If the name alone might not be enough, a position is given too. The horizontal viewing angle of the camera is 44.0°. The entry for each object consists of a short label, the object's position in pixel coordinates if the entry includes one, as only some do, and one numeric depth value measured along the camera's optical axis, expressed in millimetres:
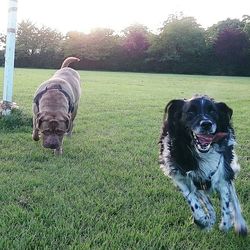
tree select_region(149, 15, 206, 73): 47656
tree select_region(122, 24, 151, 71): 48219
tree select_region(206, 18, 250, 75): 46212
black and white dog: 2800
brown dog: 4710
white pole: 6030
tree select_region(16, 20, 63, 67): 48586
